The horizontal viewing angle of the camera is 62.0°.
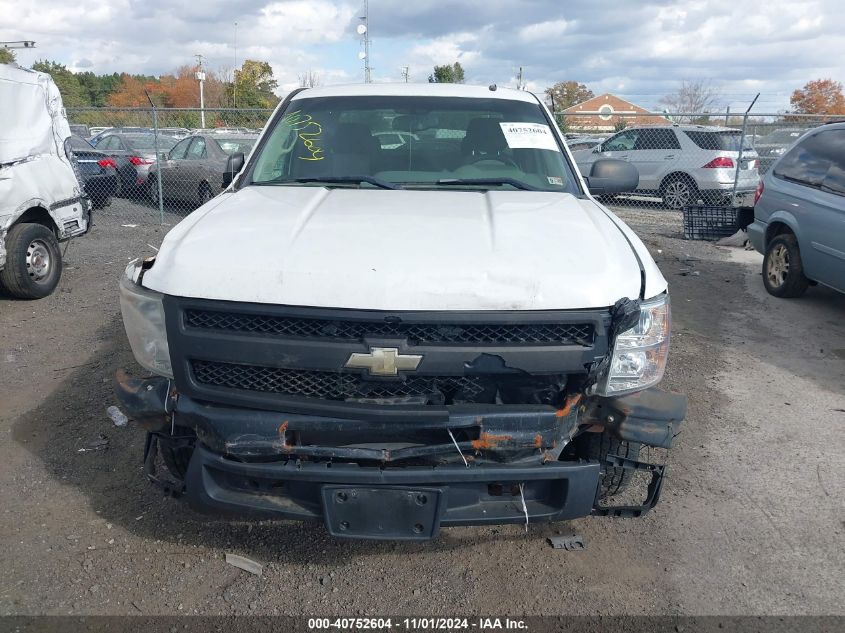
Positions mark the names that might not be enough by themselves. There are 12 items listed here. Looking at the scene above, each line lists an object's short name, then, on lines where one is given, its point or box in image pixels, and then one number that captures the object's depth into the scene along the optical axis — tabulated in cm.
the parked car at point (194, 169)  1323
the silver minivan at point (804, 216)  655
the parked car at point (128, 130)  1752
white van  693
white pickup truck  251
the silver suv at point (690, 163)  1299
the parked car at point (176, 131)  1743
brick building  6831
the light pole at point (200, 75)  4742
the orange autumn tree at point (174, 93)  6220
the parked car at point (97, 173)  1329
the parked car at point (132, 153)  1492
